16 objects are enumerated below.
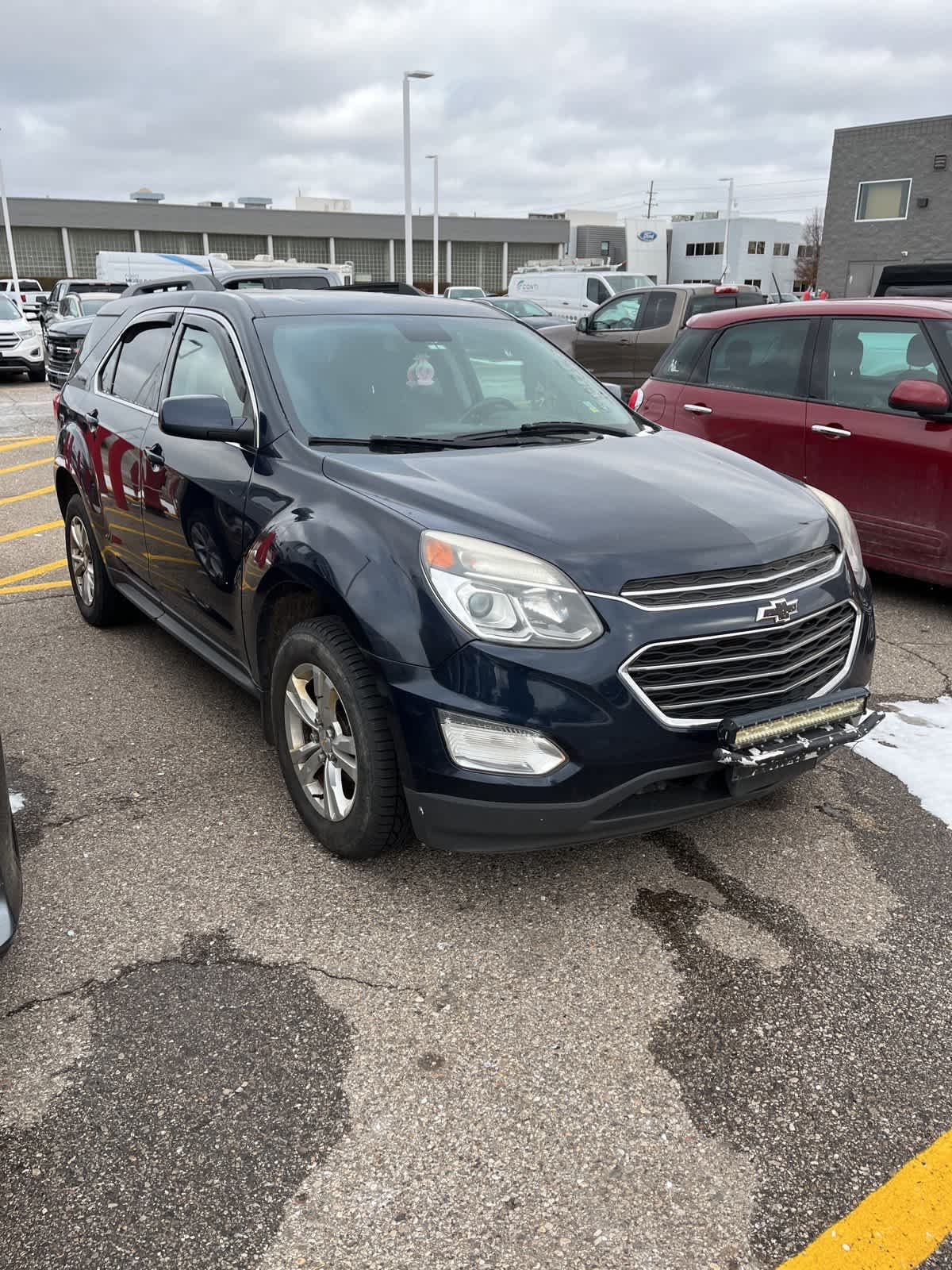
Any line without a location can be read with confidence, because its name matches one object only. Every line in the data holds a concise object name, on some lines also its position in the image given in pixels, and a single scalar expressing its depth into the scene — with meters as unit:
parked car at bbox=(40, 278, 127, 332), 23.08
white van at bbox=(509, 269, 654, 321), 25.86
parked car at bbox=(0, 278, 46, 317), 32.25
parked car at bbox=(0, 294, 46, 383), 20.00
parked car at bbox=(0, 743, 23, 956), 2.28
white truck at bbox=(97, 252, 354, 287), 25.74
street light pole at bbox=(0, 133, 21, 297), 45.47
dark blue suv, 2.72
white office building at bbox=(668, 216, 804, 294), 68.38
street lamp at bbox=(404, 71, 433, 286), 25.91
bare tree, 75.19
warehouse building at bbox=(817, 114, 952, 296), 32.75
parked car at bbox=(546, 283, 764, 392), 14.05
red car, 5.51
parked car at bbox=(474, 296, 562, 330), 21.53
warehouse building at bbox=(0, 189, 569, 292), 56.47
